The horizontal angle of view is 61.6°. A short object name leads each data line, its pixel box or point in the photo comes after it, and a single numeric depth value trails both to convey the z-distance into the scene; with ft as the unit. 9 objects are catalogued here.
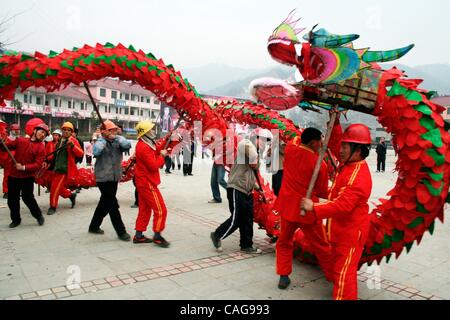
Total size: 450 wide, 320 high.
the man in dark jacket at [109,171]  18.12
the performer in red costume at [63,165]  23.76
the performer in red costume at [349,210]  10.79
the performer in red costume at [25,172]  19.67
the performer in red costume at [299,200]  12.62
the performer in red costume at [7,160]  21.88
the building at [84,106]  151.43
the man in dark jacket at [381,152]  57.72
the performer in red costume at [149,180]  17.17
